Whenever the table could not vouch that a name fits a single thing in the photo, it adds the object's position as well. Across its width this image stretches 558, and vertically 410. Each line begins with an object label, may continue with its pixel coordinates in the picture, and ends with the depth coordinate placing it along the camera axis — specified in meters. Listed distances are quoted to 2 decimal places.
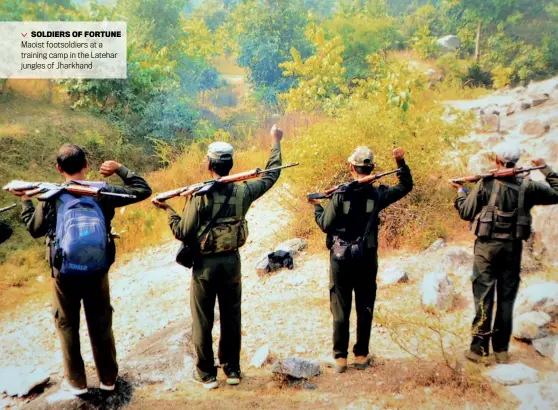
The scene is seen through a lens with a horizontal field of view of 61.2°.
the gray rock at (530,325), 3.87
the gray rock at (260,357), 3.88
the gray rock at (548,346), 3.60
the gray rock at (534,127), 9.03
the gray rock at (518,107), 11.51
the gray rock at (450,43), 22.03
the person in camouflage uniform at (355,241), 3.33
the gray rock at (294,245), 6.38
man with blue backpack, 2.78
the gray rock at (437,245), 5.93
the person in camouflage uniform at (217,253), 3.19
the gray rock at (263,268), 6.07
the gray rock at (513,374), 3.20
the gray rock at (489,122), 10.39
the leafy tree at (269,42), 18.66
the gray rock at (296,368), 3.50
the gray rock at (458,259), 5.43
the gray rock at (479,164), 7.03
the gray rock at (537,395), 2.90
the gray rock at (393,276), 5.31
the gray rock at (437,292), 4.65
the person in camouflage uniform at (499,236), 3.35
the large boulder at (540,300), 4.11
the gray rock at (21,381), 3.76
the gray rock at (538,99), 11.74
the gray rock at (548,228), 5.28
